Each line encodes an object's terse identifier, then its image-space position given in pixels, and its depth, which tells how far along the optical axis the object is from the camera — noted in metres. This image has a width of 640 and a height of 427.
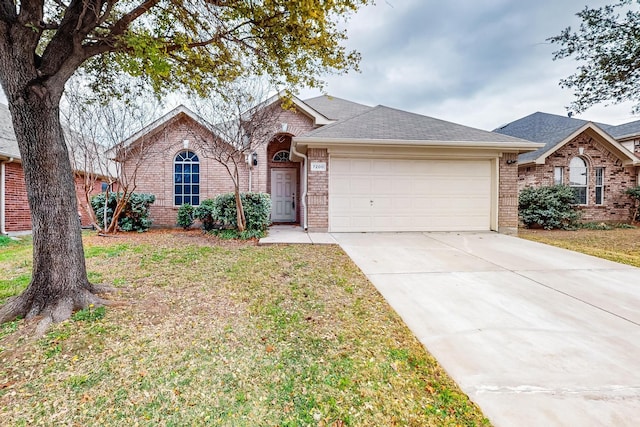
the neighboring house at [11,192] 9.22
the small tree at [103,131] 7.96
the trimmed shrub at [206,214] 9.20
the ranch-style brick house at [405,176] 8.45
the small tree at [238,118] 7.70
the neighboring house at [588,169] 12.27
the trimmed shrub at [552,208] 11.10
